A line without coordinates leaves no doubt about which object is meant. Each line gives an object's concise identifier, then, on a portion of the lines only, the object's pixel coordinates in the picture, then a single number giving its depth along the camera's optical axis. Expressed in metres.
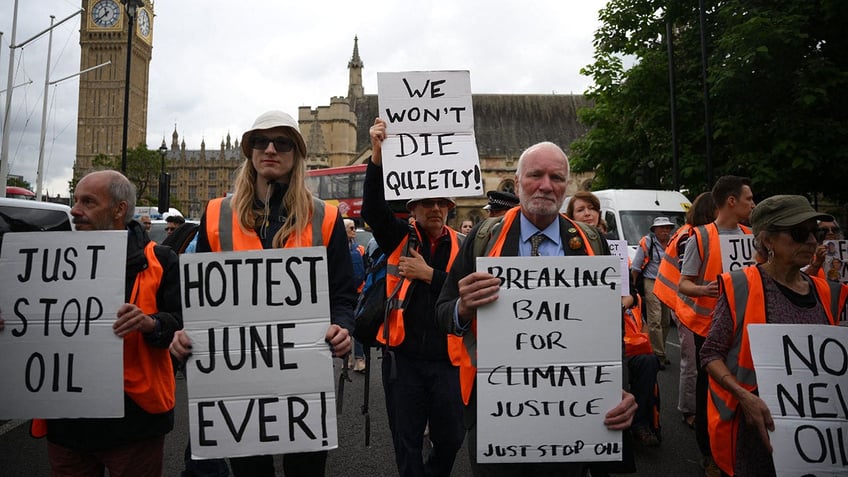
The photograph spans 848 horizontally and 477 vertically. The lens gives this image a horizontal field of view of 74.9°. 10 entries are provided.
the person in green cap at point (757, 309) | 2.50
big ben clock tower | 82.81
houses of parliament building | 47.00
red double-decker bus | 30.16
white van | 11.77
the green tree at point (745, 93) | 11.84
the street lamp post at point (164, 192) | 14.63
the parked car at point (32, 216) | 4.86
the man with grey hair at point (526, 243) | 2.38
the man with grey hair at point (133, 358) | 2.47
